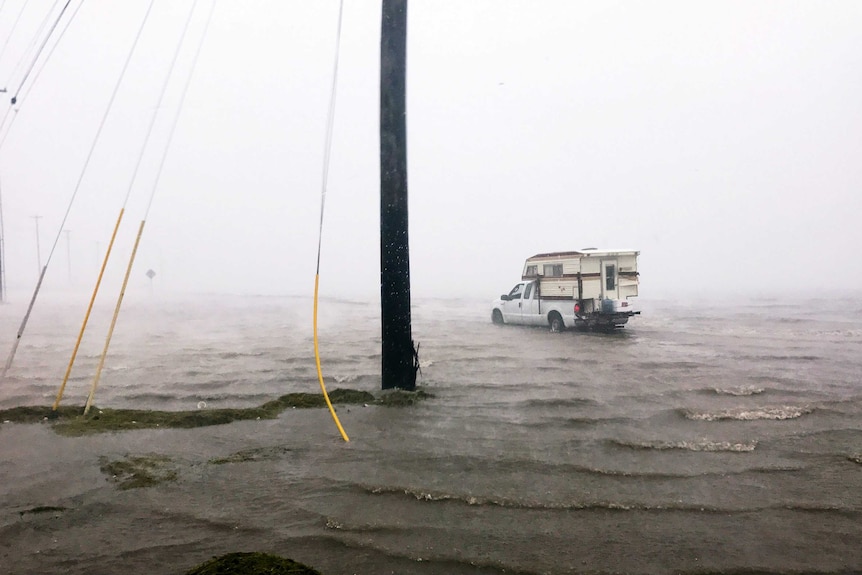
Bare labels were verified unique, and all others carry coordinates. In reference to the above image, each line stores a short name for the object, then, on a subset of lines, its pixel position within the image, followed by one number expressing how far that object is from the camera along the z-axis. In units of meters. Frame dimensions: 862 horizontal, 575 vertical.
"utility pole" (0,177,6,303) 39.31
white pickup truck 18.70
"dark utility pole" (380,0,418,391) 8.23
